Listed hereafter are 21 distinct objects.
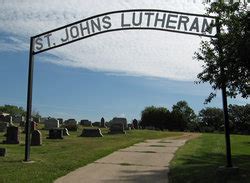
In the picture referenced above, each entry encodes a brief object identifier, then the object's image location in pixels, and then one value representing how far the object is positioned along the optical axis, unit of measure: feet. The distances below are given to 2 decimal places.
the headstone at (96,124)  120.56
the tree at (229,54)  25.40
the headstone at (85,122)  120.70
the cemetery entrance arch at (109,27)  31.23
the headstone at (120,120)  99.55
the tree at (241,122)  134.45
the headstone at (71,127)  89.28
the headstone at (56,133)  63.35
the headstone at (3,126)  75.64
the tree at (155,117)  178.19
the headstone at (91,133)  70.77
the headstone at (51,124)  90.53
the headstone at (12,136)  53.48
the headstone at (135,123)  119.56
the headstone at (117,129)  82.32
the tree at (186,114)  169.03
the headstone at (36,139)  50.04
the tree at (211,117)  206.06
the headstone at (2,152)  35.58
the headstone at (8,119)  100.71
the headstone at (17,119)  116.51
